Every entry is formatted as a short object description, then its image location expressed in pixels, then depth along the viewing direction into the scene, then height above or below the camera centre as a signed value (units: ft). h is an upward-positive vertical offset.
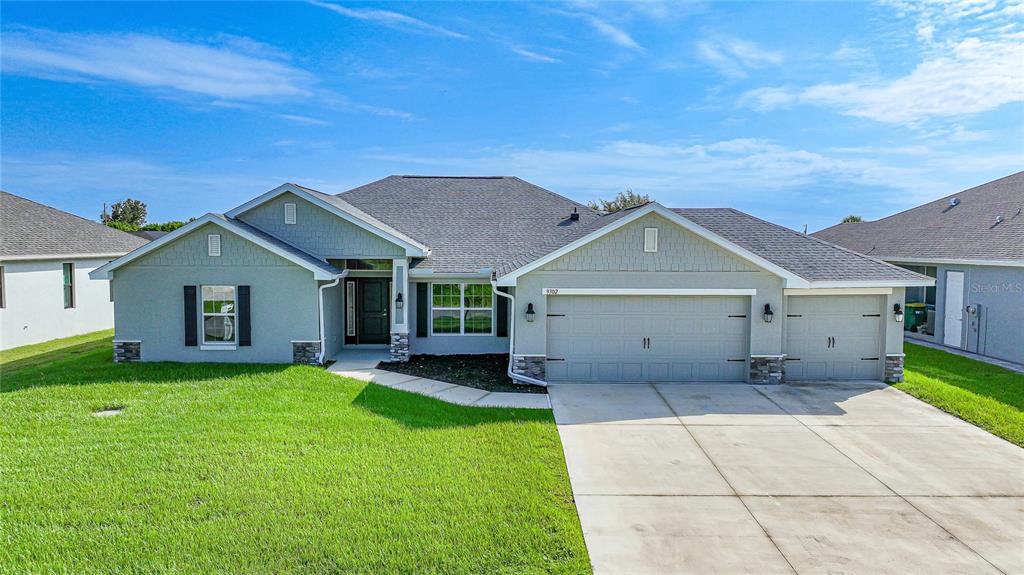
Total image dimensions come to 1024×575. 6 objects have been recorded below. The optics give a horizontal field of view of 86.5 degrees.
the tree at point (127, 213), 197.98 +19.16
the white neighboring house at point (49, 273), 52.44 -0.84
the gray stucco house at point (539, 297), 38.34 -2.35
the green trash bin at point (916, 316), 58.90 -5.27
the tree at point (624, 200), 159.84 +19.84
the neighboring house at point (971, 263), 46.52 +0.41
